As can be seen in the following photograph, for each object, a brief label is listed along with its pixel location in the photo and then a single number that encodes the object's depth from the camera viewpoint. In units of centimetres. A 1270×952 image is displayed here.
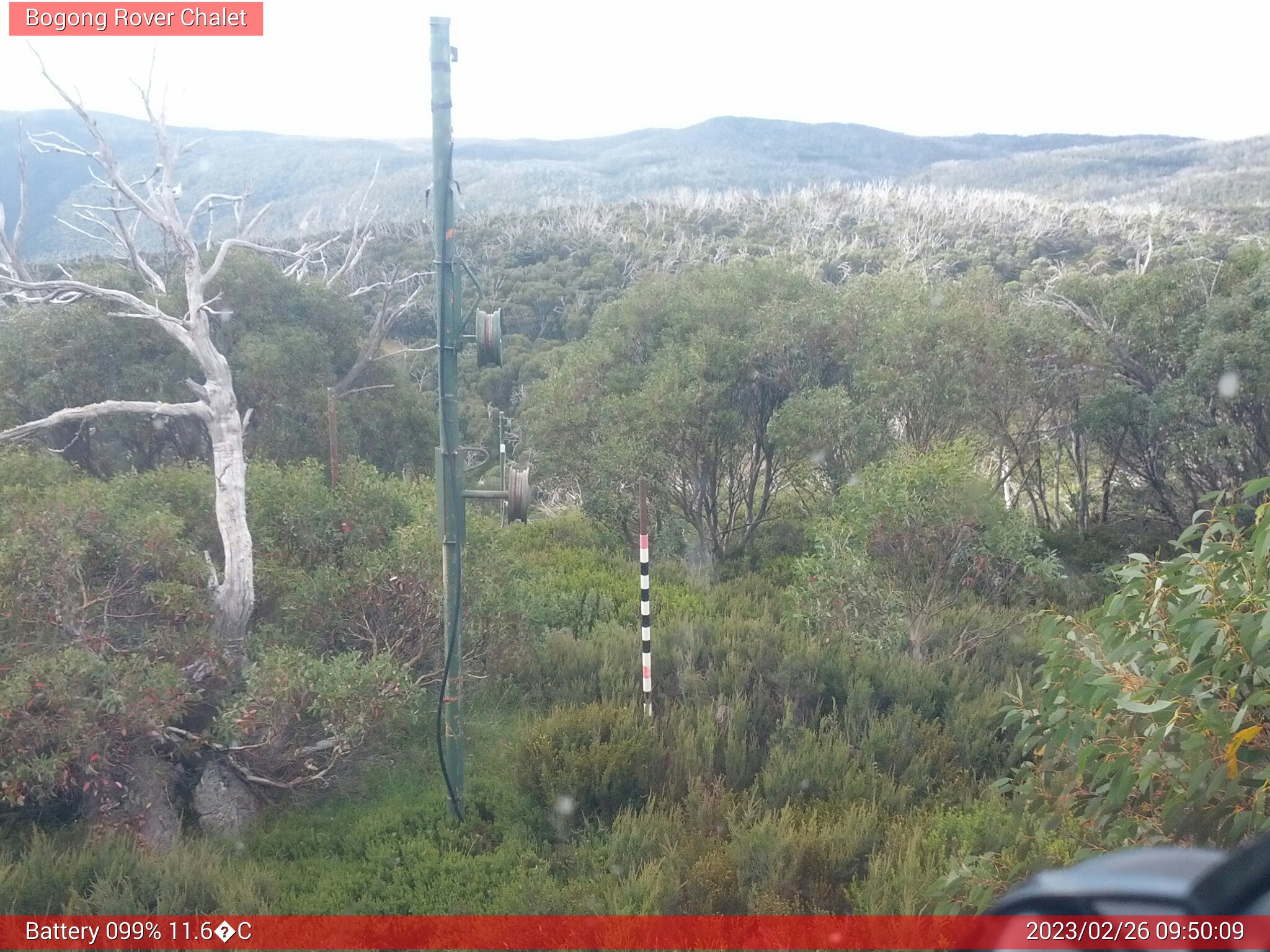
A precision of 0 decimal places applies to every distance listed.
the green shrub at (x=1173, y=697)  253
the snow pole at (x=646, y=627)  770
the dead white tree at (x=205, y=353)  707
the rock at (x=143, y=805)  602
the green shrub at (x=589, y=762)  642
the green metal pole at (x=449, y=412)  596
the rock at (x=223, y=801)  643
